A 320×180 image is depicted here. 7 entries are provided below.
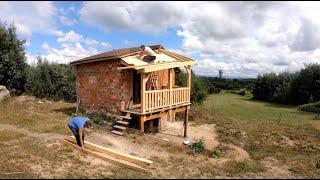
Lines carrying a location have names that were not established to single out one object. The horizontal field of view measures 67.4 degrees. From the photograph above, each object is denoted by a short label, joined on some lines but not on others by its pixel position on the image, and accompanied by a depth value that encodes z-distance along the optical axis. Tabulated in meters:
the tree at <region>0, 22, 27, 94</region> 20.78
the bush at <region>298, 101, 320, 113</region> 22.16
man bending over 8.27
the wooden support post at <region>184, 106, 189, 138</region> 11.46
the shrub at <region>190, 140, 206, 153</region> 9.42
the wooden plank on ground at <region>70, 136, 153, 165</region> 7.51
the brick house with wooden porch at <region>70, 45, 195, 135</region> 10.86
